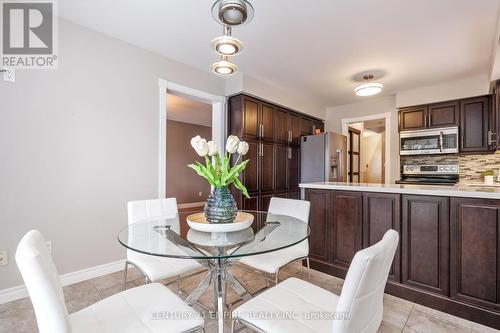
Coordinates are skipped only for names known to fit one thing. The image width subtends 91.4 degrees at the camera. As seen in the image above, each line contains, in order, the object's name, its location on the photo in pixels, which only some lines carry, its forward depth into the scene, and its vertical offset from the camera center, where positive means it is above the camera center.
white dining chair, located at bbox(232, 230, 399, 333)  0.84 -0.67
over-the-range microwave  3.70 +0.42
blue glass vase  1.58 -0.26
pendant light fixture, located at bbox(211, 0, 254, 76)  1.59 +1.00
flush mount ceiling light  3.15 +1.03
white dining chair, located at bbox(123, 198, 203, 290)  1.64 -0.67
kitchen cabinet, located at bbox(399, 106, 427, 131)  4.01 +0.83
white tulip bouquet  1.57 +0.01
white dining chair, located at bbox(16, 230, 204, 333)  0.81 -0.67
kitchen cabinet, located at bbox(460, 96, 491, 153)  3.50 +0.64
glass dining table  1.24 -0.43
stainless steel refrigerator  4.11 +0.16
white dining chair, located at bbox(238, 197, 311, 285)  1.78 -0.69
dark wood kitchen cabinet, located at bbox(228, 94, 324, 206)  3.50 +0.36
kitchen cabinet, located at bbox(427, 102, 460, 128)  3.73 +0.83
